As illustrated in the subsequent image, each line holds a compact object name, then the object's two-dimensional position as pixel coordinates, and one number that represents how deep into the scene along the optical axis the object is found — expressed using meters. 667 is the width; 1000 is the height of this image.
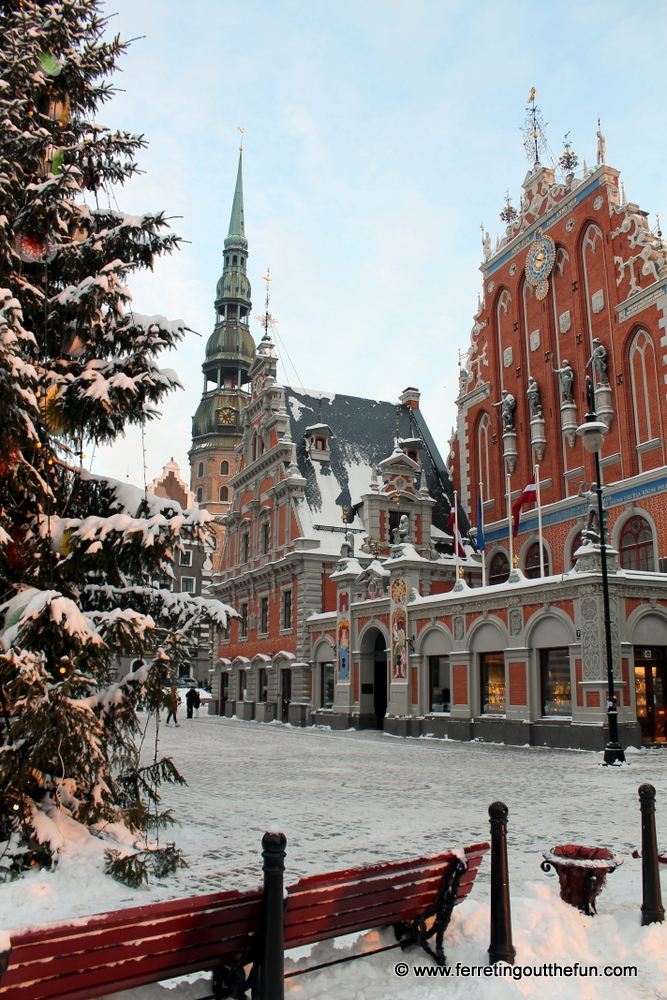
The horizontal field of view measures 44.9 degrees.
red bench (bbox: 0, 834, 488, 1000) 3.51
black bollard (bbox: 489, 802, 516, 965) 5.04
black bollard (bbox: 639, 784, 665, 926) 5.76
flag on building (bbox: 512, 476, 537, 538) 24.57
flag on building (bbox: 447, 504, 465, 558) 28.13
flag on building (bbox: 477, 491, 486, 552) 26.90
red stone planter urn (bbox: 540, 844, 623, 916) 5.84
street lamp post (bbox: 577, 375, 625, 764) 16.27
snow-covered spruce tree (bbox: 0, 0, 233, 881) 6.57
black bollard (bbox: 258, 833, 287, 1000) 4.09
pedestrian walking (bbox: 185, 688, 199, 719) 40.19
